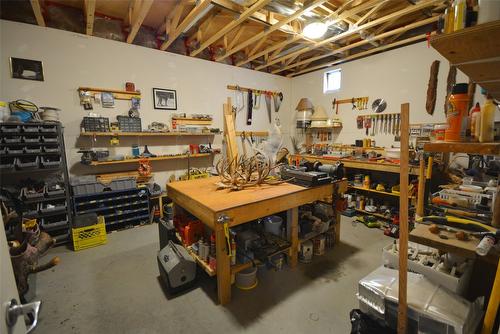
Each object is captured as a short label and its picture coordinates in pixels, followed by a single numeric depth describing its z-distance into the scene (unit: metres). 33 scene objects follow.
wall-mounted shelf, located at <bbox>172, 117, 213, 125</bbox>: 3.93
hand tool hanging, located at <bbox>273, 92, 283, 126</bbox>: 5.21
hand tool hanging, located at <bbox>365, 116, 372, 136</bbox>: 3.98
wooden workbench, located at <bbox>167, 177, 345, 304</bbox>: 1.67
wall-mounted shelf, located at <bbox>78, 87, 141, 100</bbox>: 3.16
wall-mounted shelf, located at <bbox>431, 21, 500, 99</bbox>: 0.68
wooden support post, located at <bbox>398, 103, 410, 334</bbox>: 1.00
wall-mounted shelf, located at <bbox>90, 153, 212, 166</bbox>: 3.13
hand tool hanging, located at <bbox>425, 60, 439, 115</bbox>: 3.22
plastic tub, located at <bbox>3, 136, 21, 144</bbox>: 2.48
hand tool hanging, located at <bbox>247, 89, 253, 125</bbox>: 4.75
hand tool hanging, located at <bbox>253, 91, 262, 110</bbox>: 4.91
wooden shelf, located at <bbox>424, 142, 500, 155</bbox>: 0.79
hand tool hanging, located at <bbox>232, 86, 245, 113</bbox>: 4.62
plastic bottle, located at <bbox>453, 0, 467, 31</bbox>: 0.69
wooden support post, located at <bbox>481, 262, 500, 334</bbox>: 0.96
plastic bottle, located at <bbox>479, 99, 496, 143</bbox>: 0.91
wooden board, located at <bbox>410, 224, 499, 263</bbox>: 1.08
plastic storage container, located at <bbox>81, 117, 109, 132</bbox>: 3.06
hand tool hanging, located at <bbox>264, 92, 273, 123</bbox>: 5.07
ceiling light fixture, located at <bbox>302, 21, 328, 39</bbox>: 2.72
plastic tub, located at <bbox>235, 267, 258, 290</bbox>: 2.00
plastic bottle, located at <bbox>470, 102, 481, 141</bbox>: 0.94
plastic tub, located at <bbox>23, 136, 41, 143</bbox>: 2.58
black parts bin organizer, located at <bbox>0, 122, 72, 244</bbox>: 2.54
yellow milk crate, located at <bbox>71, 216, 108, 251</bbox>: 2.69
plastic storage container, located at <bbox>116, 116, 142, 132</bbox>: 3.34
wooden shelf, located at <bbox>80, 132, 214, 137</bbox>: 3.12
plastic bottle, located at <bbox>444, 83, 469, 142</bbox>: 0.95
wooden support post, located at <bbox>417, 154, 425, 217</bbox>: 2.22
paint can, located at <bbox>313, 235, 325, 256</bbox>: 2.56
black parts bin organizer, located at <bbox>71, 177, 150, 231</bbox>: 2.99
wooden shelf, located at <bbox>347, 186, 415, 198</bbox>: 3.31
